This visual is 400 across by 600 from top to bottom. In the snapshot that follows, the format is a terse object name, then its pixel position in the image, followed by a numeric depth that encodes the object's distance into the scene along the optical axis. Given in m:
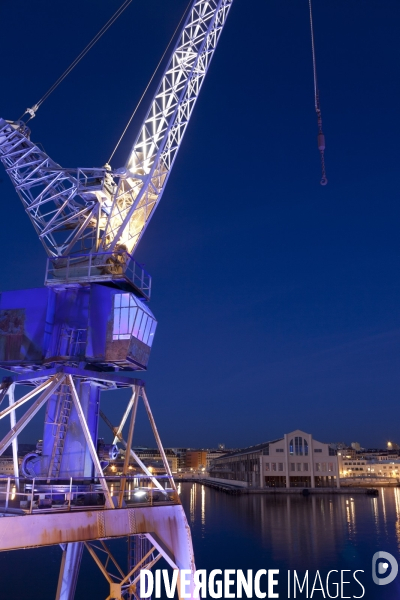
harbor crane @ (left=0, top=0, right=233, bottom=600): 16.66
